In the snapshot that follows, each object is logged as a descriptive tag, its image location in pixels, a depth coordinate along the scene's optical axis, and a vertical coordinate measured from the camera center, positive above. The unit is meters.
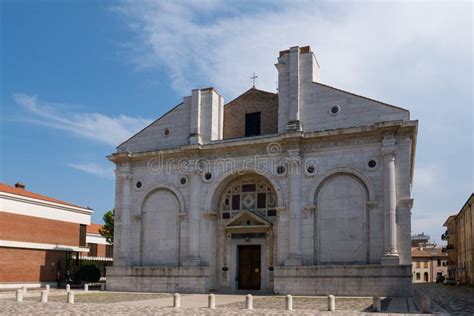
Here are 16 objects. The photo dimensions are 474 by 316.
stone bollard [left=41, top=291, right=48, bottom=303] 21.43 -2.69
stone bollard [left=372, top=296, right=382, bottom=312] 17.39 -2.28
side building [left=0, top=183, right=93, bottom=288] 34.00 -0.39
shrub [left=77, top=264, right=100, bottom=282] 37.94 -2.97
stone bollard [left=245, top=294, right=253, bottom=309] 18.48 -2.38
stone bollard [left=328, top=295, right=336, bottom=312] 17.88 -2.31
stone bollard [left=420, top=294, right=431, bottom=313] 17.03 -2.21
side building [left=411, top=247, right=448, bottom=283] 92.44 -5.05
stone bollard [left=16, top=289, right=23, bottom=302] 21.94 -2.68
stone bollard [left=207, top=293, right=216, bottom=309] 18.94 -2.45
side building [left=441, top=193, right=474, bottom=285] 53.02 -0.77
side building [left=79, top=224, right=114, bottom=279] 60.84 -1.78
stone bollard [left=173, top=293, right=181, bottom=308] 19.31 -2.44
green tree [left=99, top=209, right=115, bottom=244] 52.66 +0.75
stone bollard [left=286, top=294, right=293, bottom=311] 18.12 -2.36
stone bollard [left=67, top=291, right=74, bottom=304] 20.81 -2.63
